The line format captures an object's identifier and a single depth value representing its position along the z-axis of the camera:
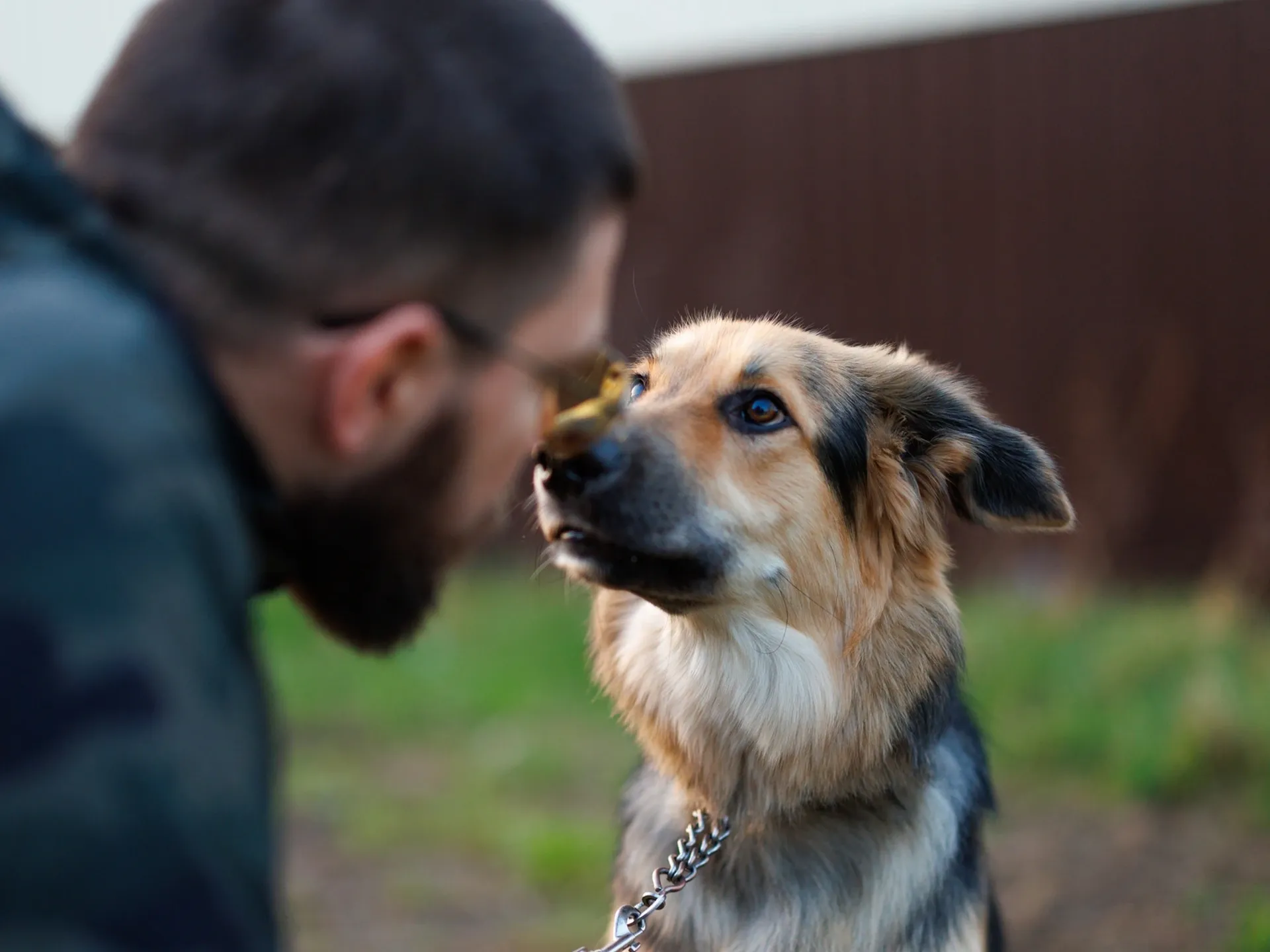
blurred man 1.00
